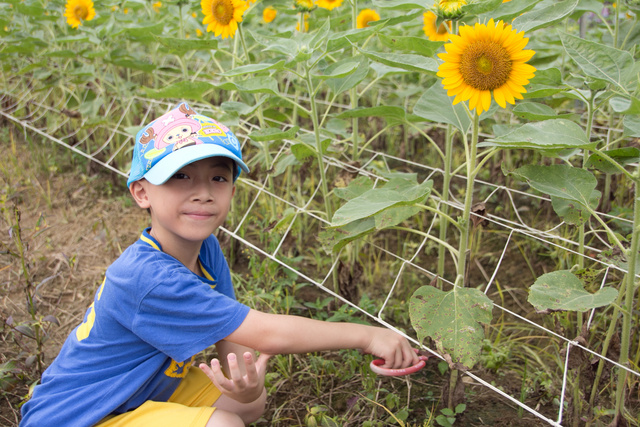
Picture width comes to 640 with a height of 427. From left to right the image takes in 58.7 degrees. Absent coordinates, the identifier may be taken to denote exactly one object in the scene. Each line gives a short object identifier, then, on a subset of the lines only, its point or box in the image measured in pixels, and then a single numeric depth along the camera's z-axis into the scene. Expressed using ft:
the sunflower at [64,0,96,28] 8.84
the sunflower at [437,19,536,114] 3.72
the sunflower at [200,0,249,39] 5.98
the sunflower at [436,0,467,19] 4.02
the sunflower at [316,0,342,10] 6.73
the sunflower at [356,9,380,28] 7.39
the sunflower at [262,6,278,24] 9.16
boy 4.11
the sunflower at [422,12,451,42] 6.32
